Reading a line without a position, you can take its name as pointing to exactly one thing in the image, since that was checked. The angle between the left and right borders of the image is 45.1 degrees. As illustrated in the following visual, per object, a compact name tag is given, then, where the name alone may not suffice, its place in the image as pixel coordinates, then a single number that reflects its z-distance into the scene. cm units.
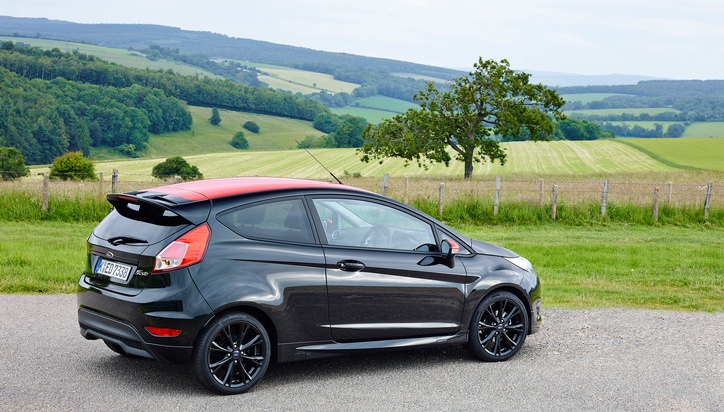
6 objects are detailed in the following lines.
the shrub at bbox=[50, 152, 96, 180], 7300
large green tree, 5578
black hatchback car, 609
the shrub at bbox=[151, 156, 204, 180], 8006
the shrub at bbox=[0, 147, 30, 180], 7881
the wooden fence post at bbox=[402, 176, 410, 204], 2494
